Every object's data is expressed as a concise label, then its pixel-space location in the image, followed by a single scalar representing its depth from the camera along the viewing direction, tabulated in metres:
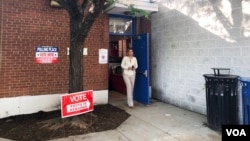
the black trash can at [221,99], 4.62
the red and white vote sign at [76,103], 4.66
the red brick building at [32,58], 5.96
